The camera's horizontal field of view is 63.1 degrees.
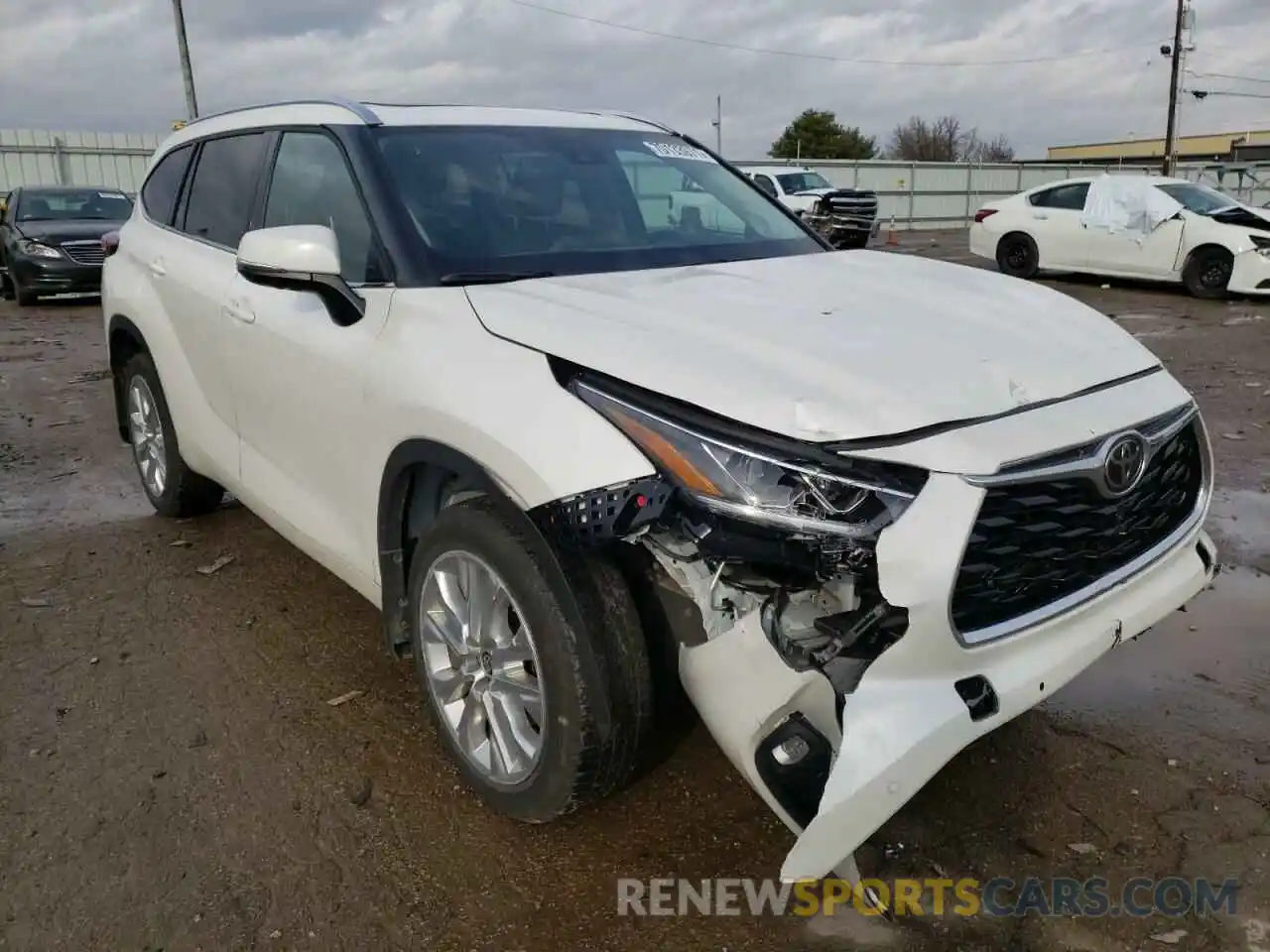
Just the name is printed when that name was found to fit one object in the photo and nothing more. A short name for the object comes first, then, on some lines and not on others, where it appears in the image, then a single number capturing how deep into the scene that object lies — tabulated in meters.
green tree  58.19
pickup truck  18.95
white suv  2.03
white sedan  12.52
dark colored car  14.05
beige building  61.00
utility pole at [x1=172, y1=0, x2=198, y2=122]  22.91
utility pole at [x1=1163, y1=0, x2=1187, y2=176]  36.81
